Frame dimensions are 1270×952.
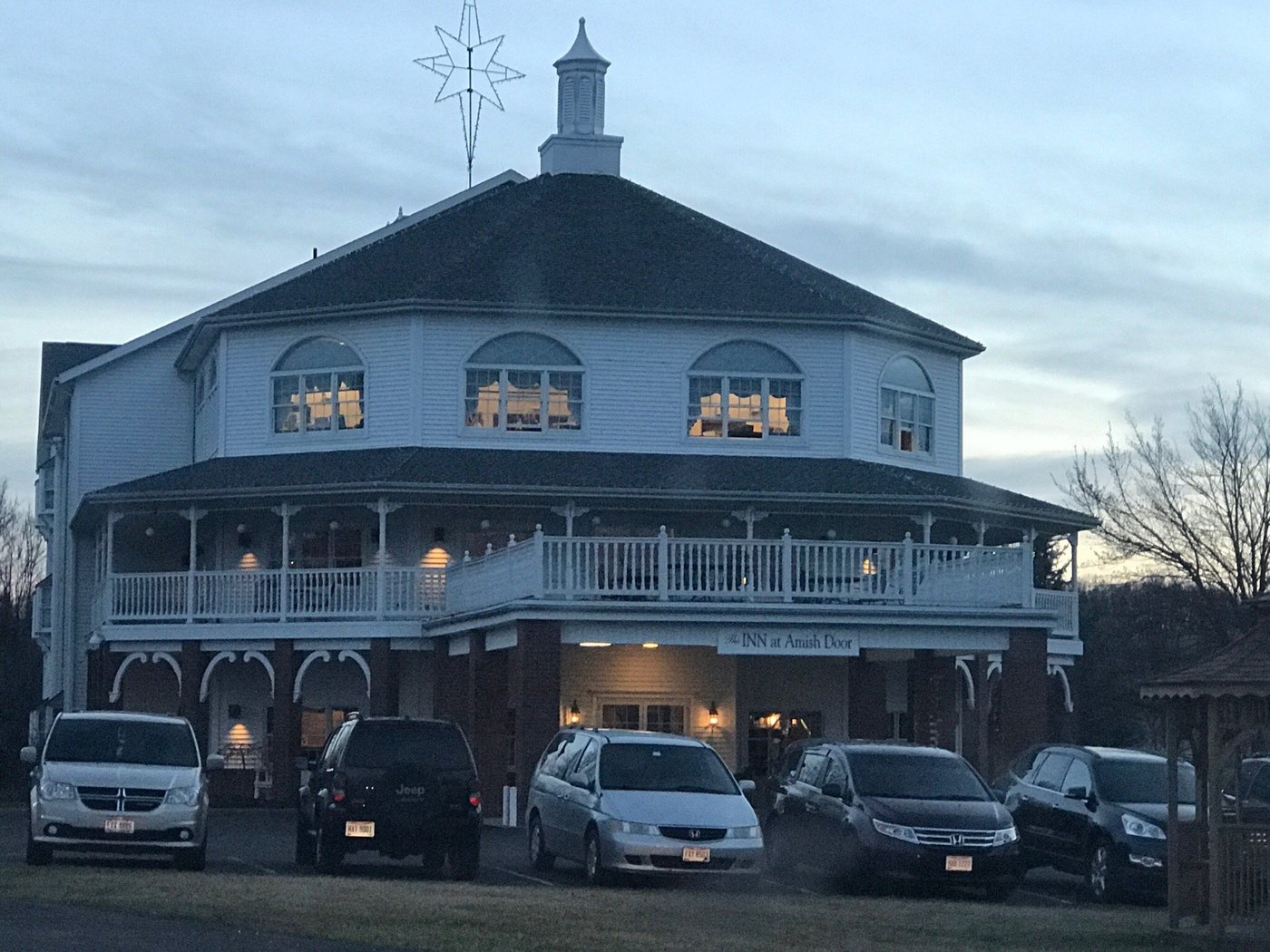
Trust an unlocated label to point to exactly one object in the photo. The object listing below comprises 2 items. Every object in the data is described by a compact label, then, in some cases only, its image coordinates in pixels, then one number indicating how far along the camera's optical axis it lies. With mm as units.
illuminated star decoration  52688
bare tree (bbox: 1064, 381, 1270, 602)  59250
